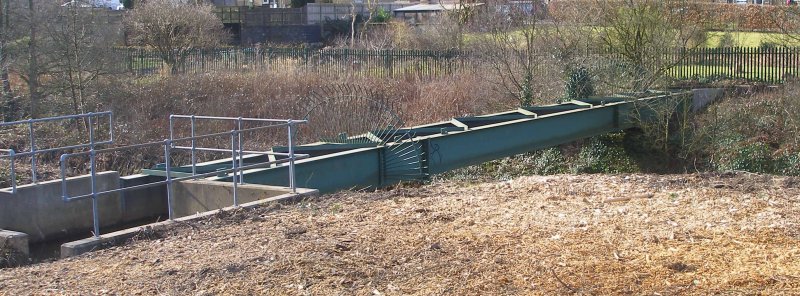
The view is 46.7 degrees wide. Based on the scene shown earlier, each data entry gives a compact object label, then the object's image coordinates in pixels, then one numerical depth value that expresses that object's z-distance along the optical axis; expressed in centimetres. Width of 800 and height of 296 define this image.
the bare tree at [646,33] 2666
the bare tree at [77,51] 2705
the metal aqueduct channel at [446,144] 1416
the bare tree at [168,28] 3619
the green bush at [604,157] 2495
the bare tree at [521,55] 2791
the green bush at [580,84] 2556
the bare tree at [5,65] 2631
